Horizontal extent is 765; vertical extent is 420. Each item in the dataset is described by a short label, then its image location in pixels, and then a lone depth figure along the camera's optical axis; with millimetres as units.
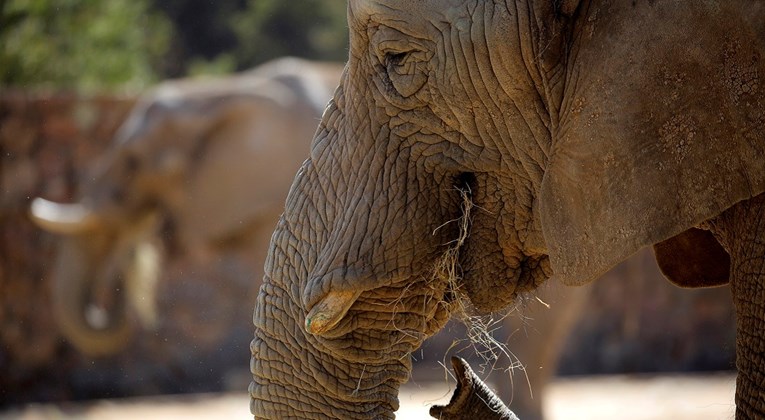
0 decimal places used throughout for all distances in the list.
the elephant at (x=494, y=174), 12902
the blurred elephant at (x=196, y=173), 27555
